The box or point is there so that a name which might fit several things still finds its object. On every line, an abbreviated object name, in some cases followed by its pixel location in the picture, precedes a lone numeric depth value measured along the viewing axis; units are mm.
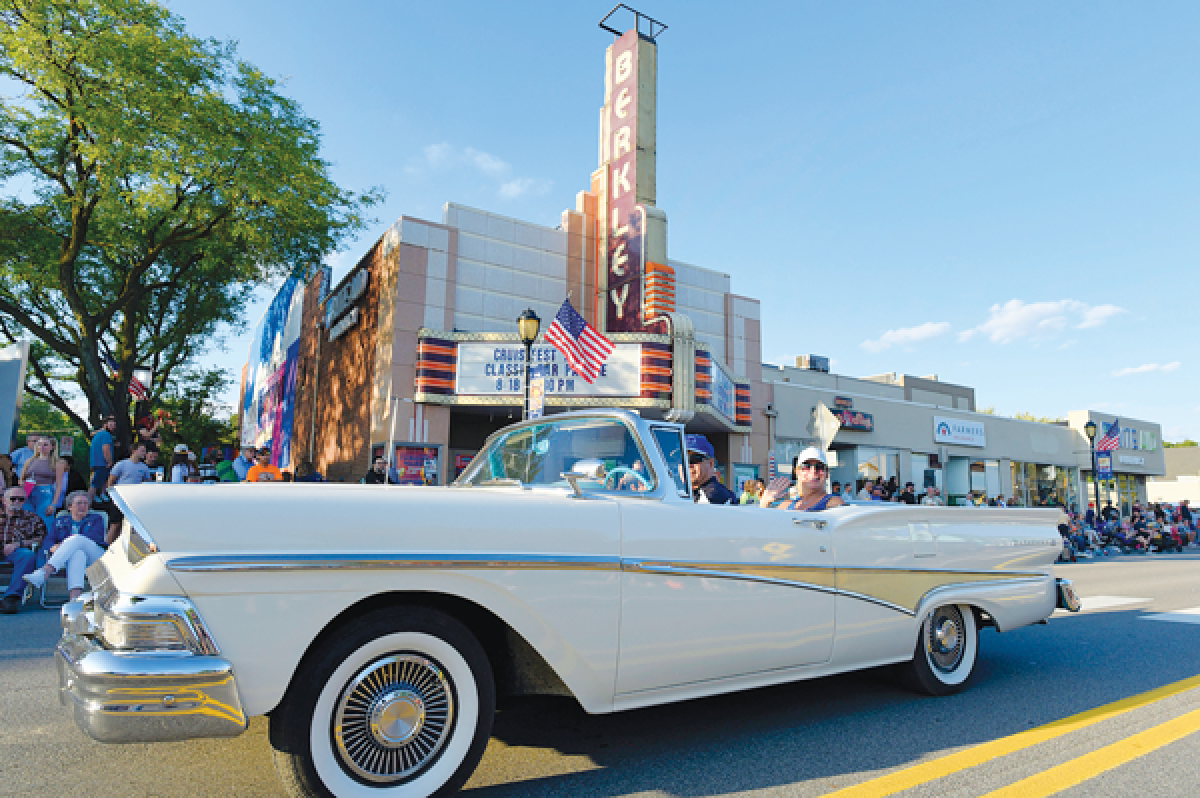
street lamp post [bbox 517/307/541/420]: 10984
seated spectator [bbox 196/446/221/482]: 13137
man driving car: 4609
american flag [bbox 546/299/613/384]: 13164
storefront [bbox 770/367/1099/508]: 24453
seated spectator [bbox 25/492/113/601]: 7164
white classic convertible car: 2281
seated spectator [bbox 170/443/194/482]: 10736
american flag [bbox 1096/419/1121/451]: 29000
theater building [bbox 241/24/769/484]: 16672
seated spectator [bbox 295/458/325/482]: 13787
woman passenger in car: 4527
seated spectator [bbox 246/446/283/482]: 10227
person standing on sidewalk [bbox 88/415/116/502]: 10164
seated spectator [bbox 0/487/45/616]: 7578
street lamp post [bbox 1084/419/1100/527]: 22656
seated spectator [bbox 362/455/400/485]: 11684
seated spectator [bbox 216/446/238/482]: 12391
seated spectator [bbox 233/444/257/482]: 11444
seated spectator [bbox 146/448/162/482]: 9180
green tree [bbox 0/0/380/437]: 14156
